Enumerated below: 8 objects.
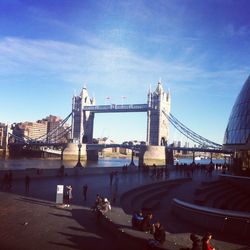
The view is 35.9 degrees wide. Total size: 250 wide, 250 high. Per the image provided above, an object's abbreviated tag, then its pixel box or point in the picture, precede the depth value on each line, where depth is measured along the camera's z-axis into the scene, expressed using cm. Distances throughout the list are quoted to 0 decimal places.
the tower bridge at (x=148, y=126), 8555
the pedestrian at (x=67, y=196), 1501
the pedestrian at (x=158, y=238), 886
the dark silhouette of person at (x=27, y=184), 1787
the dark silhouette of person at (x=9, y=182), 1861
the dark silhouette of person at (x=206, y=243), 853
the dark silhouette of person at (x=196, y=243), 848
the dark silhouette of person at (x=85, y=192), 1650
